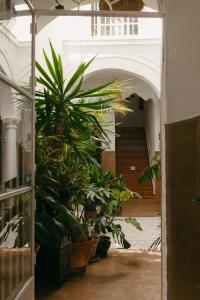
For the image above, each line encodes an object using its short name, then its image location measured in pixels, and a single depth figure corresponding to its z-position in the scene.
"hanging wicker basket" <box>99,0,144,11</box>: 2.66
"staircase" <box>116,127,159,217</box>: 8.53
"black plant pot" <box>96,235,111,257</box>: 4.26
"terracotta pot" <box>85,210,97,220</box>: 4.32
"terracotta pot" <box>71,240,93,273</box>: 3.63
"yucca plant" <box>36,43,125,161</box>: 3.34
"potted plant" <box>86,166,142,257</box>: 3.88
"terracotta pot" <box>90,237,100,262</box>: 3.87
